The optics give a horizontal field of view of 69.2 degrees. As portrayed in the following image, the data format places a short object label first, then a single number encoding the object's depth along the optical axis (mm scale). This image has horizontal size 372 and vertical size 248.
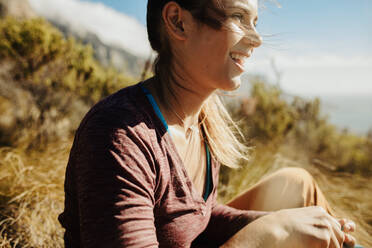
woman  780
